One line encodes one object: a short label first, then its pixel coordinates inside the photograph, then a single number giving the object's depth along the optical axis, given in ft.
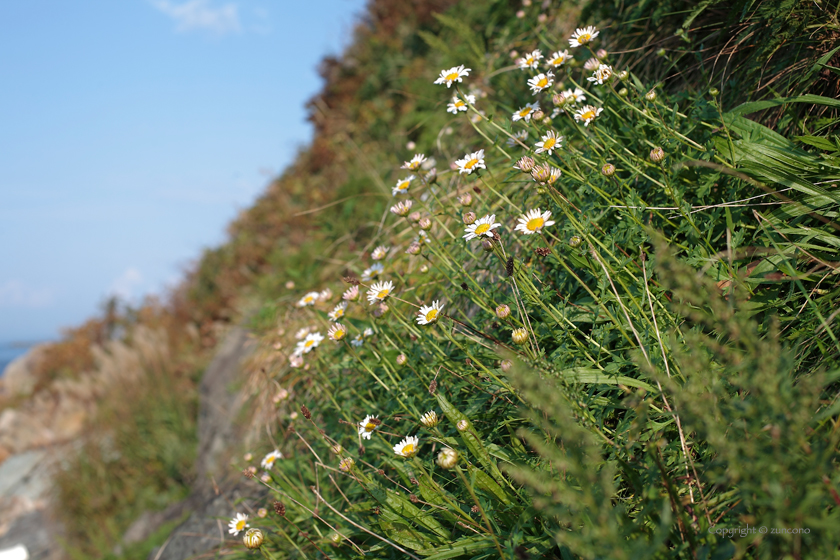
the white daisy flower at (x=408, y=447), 2.96
